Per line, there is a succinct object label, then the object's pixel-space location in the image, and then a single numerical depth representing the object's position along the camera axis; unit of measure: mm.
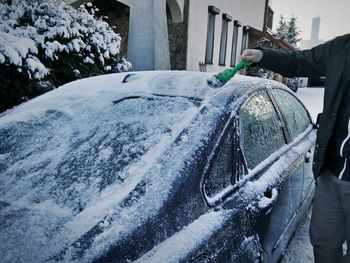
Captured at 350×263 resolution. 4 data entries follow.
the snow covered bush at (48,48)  3938
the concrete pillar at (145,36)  6812
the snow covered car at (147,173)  1315
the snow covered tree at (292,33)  31812
